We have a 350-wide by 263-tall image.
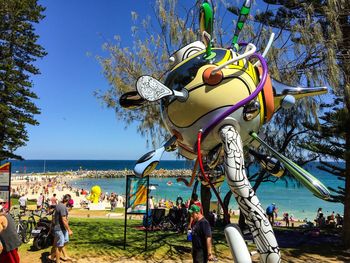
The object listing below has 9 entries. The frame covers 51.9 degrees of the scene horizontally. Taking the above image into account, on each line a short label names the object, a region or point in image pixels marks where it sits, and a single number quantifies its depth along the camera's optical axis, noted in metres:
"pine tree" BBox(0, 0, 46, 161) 19.73
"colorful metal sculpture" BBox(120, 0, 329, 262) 3.24
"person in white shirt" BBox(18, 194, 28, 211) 15.09
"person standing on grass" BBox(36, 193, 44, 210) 18.92
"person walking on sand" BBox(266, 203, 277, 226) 15.56
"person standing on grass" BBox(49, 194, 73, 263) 7.00
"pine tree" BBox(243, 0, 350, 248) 8.68
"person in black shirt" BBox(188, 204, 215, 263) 5.13
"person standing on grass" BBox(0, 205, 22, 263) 5.36
